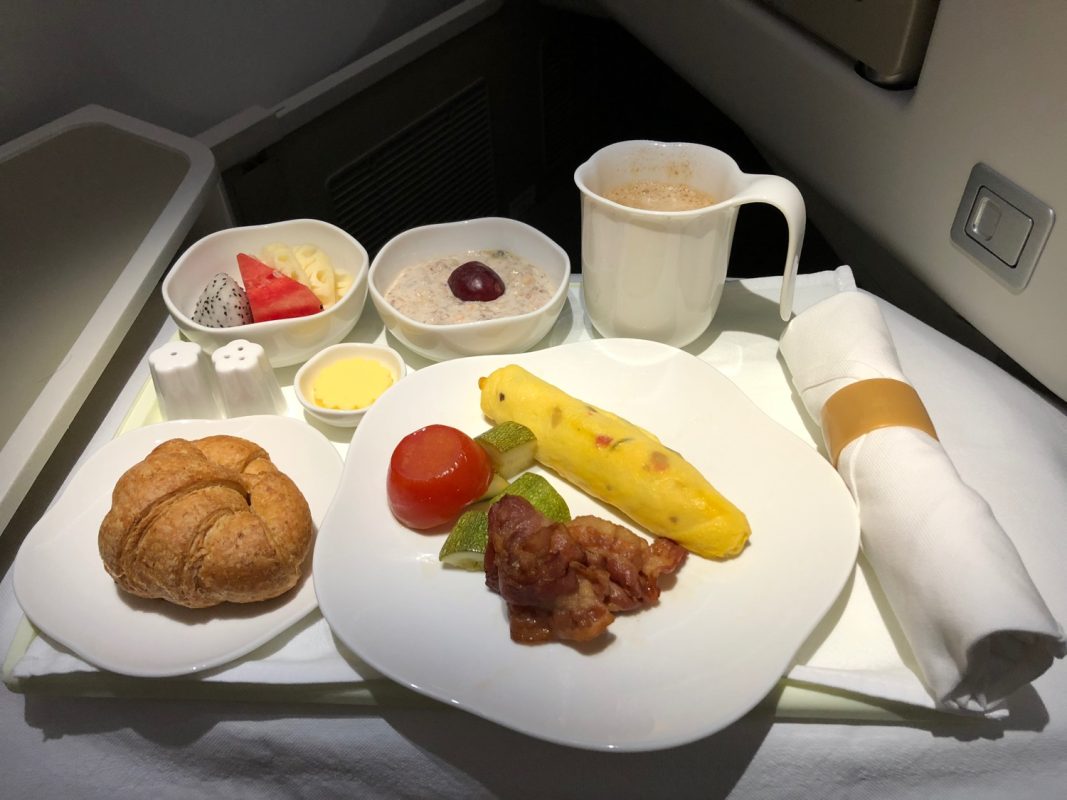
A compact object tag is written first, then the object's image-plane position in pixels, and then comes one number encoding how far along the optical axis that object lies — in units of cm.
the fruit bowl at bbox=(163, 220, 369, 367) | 90
